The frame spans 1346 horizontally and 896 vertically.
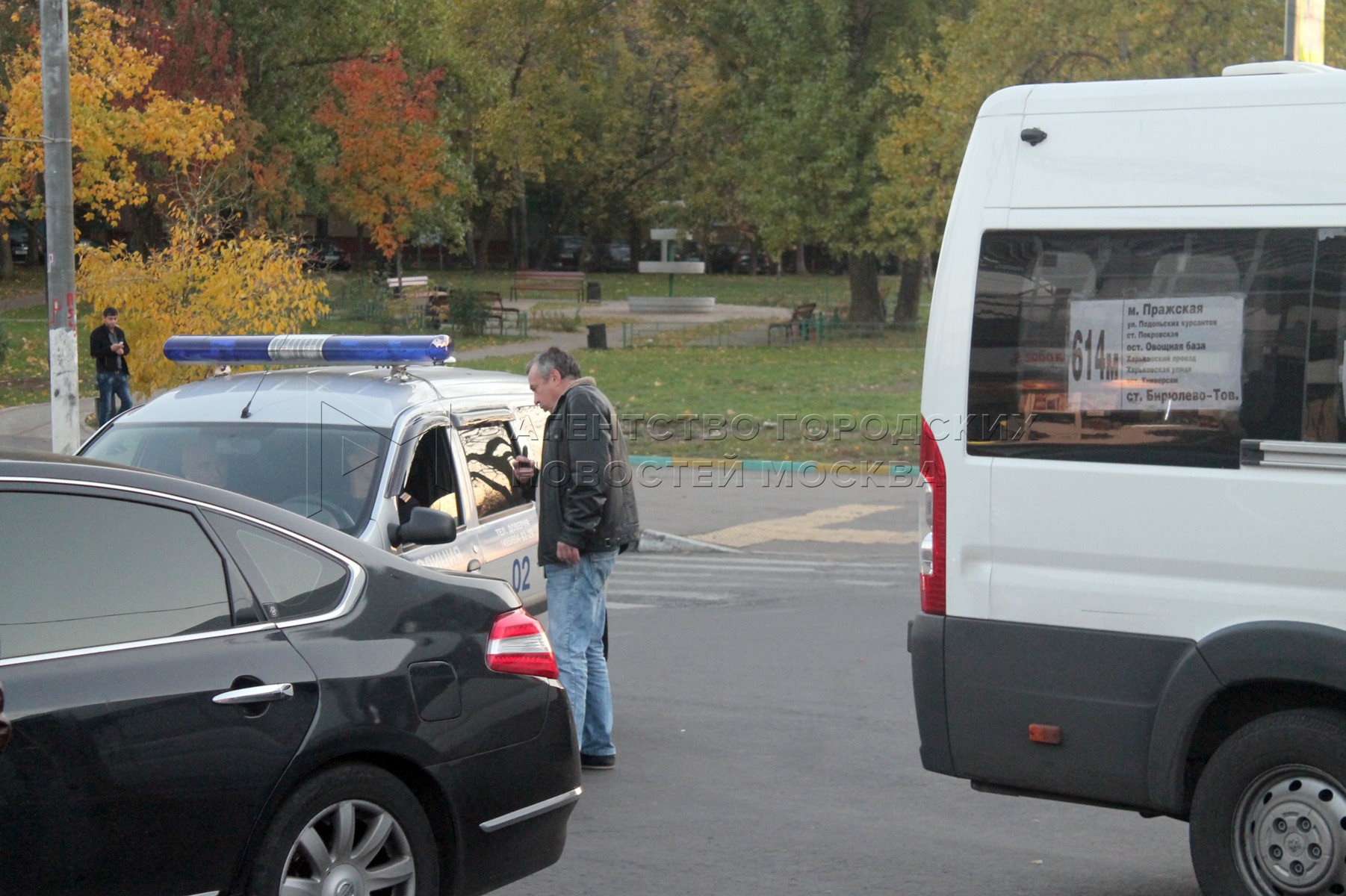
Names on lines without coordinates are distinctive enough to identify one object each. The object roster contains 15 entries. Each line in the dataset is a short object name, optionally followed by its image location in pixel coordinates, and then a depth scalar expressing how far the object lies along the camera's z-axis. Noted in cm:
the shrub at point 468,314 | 3703
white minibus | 462
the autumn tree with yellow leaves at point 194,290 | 1692
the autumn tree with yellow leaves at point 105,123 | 1945
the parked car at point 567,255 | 7919
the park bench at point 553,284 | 5219
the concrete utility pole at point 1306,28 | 1243
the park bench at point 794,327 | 3706
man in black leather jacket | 664
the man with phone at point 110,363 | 1944
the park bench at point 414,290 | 4162
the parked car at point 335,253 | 6144
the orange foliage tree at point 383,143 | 3969
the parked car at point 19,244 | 6538
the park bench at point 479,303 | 3753
